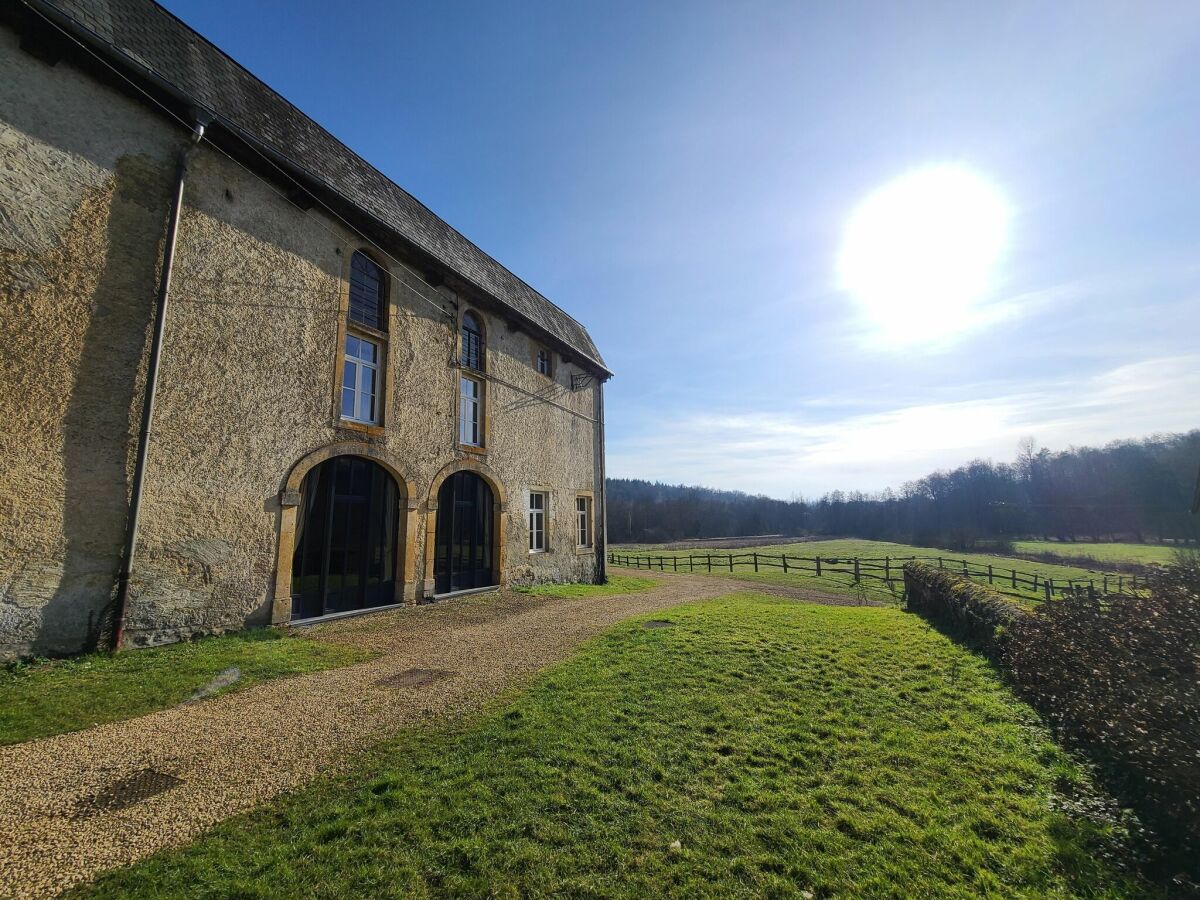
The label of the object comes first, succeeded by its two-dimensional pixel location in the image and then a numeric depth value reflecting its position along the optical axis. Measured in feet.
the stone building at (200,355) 19.70
